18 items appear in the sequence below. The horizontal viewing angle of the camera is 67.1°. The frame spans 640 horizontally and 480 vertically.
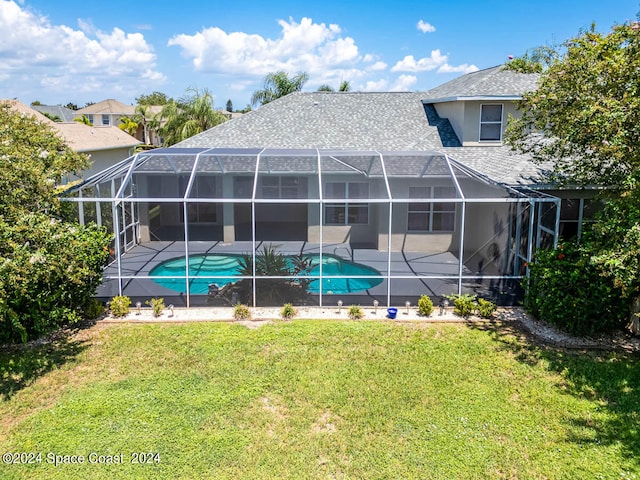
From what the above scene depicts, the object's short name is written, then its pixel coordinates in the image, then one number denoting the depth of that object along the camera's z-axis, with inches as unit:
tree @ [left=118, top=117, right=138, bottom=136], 2257.6
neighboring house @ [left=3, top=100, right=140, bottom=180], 1097.4
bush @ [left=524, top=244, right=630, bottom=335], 410.3
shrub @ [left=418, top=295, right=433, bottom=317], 481.7
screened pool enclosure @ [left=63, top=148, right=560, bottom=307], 532.4
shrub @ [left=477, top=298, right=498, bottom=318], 477.1
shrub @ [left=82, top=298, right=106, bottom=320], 464.4
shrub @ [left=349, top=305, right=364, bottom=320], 477.1
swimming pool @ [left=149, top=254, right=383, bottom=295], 582.6
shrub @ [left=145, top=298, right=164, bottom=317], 477.7
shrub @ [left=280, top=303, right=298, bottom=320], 475.8
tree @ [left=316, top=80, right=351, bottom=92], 1764.9
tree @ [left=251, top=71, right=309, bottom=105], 1708.9
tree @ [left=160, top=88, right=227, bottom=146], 1433.3
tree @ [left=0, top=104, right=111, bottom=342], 344.5
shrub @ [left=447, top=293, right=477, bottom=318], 482.0
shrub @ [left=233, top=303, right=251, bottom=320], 472.1
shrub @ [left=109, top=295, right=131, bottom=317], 474.9
